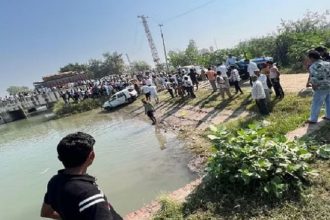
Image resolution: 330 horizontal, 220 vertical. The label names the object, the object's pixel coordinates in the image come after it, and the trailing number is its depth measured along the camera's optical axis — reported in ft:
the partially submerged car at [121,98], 98.32
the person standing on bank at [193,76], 79.61
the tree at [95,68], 322.55
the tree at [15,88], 487.12
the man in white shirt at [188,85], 69.24
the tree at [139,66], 343.34
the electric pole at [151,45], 299.79
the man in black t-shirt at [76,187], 8.29
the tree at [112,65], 318.98
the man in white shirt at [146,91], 80.23
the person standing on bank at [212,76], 66.23
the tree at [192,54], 160.93
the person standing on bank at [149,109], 59.21
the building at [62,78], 290.56
